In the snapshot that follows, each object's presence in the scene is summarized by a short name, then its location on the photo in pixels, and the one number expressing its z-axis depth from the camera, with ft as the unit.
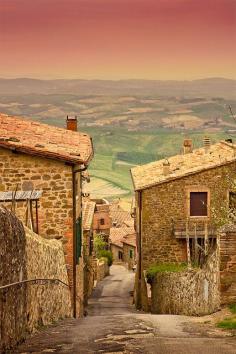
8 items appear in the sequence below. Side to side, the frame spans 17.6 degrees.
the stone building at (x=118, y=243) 275.69
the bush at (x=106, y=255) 206.45
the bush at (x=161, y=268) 93.56
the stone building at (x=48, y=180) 69.56
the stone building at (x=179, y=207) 108.47
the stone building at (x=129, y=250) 252.17
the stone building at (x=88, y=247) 116.02
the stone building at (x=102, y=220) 274.57
